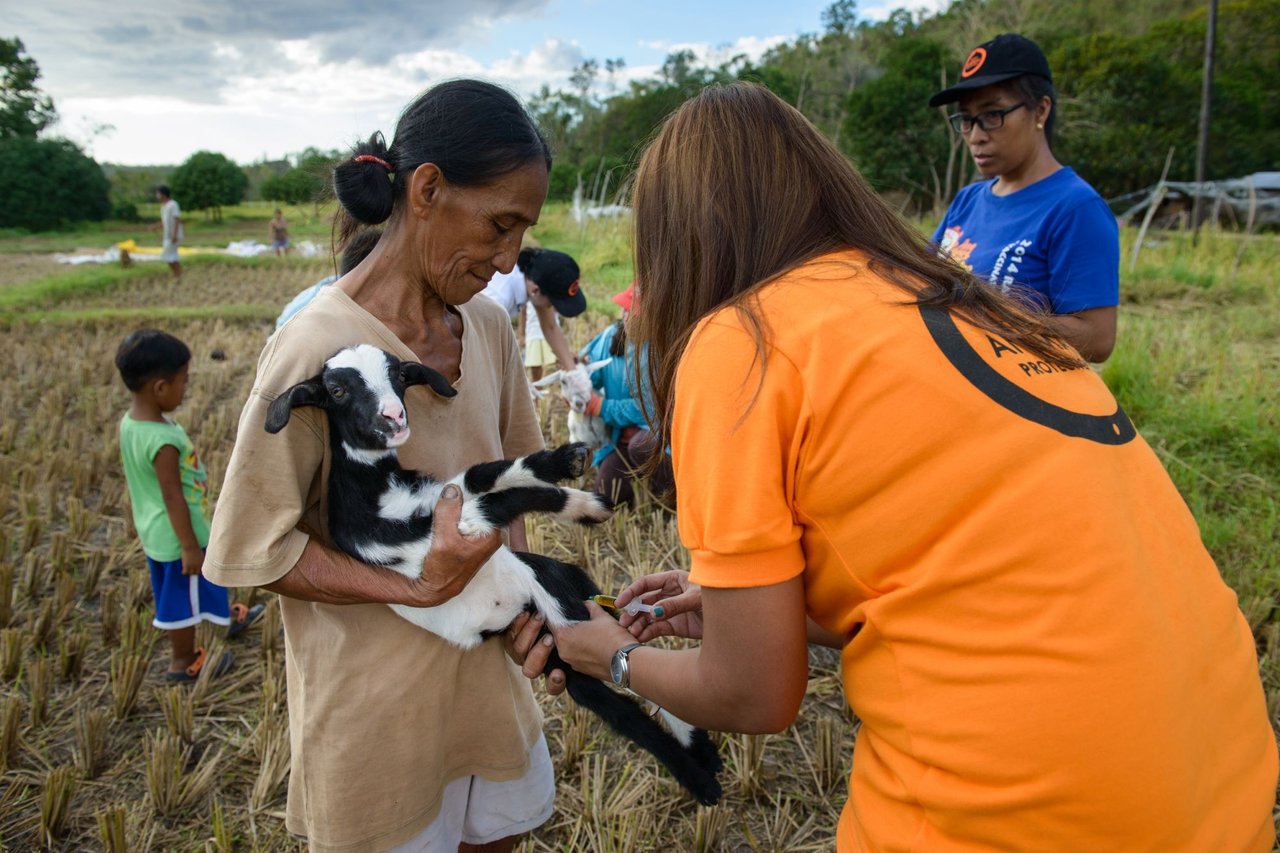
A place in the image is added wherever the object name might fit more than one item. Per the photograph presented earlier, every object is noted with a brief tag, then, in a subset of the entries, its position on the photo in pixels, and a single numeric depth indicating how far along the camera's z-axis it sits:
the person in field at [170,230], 16.02
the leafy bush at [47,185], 30.62
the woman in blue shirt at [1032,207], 2.96
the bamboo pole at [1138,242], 8.90
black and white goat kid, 1.60
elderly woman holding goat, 1.56
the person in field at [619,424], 5.18
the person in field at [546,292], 6.03
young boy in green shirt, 3.60
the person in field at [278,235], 20.95
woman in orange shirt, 1.01
